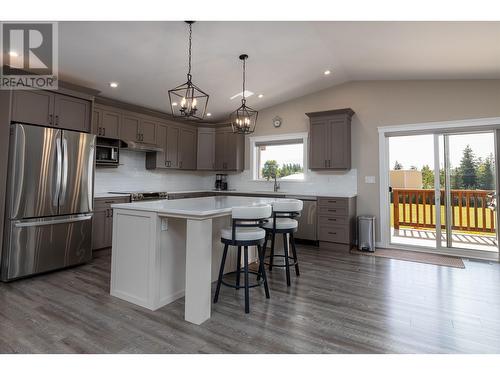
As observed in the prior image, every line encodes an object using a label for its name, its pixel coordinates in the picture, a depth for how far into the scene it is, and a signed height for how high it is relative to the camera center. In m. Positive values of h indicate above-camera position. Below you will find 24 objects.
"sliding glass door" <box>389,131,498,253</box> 4.16 +0.21
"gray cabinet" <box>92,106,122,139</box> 4.25 +1.21
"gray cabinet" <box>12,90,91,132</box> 3.14 +1.08
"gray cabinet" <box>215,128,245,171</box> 6.10 +1.06
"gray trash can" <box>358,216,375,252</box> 4.54 -0.63
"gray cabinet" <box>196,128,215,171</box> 6.23 +1.10
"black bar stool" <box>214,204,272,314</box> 2.32 -0.35
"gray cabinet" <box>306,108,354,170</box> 4.88 +1.09
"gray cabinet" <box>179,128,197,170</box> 5.80 +1.06
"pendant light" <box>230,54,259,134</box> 3.43 +0.95
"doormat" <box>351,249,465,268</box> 3.84 -0.93
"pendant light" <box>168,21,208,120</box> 2.56 +0.88
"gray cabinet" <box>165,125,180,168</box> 5.50 +1.01
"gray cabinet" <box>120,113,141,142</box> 4.67 +1.21
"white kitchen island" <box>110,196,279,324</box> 2.19 -0.54
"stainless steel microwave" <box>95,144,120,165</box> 4.29 +0.67
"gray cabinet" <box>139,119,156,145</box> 5.00 +1.23
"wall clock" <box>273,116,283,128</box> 5.84 +1.66
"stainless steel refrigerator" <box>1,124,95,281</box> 3.03 -0.08
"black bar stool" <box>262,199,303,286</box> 3.00 -0.30
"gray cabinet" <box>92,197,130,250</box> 3.98 -0.43
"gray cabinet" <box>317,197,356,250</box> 4.54 -0.44
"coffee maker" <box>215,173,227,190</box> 6.46 +0.36
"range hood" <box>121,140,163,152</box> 4.61 +0.88
